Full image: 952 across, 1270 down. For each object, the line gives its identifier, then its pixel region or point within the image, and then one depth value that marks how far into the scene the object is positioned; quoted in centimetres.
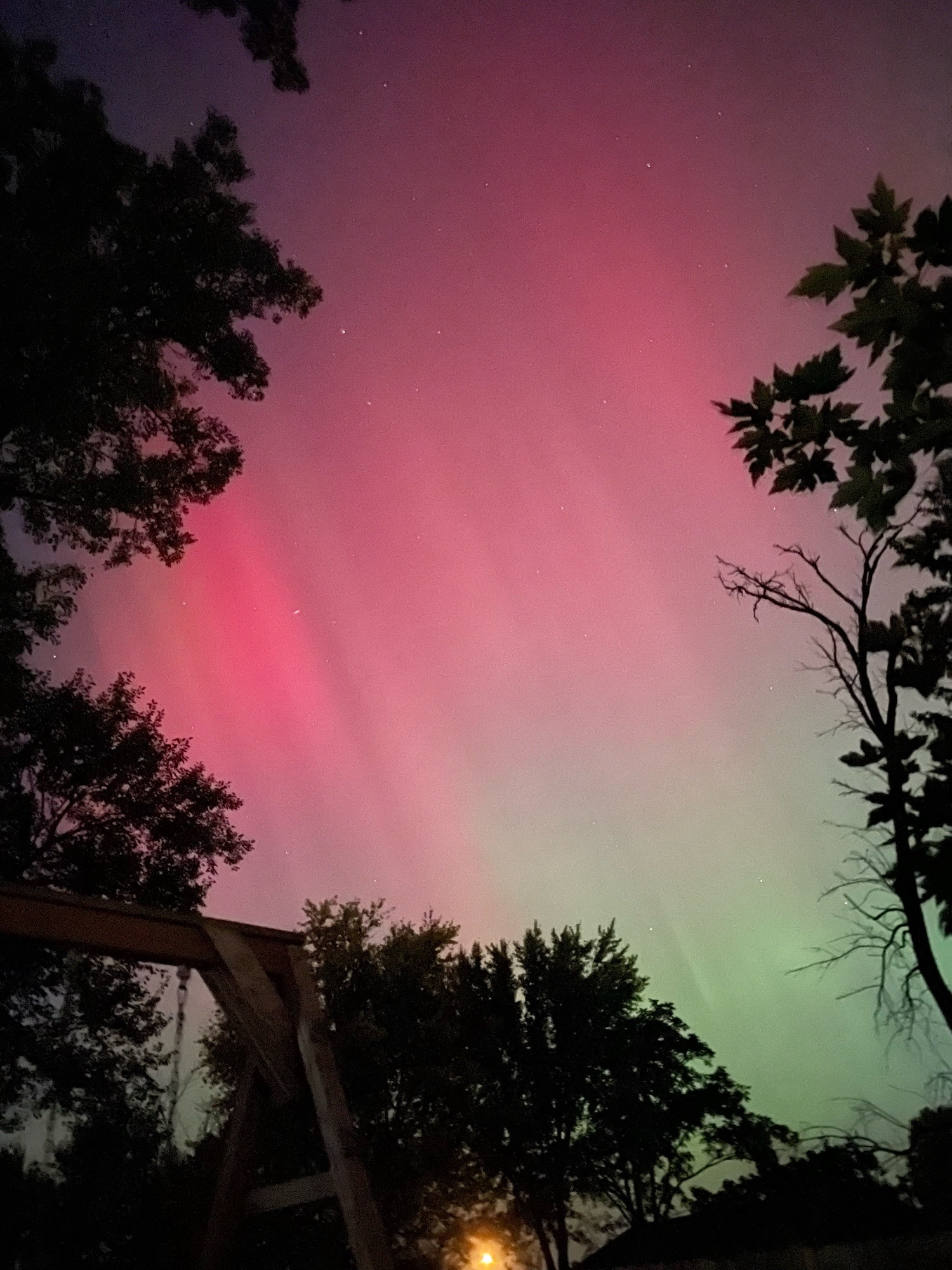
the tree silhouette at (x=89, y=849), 1281
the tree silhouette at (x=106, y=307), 1093
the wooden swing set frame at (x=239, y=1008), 402
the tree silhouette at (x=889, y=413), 258
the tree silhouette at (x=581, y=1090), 2373
